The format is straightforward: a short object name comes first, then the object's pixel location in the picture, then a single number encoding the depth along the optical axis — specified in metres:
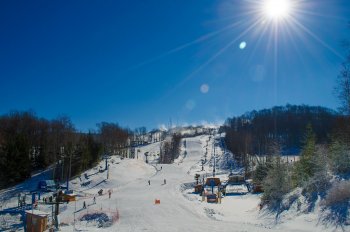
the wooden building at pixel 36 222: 26.58
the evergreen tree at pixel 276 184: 32.88
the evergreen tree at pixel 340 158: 27.19
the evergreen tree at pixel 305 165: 31.98
